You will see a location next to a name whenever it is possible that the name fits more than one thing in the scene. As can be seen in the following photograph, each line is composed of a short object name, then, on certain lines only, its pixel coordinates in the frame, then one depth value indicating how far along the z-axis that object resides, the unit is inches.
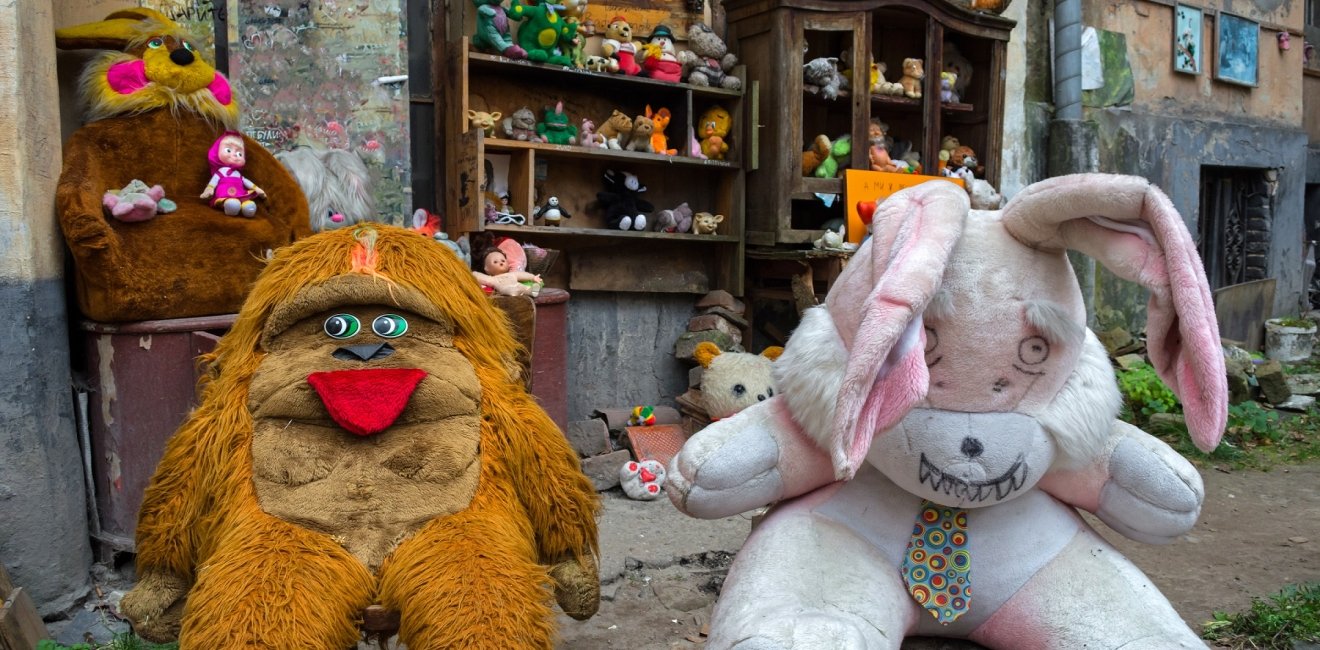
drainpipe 261.0
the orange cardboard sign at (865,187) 208.8
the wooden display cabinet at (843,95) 203.3
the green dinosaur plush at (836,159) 211.3
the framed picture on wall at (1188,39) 295.0
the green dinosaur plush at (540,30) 178.4
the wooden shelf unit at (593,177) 178.5
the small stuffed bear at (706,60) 201.9
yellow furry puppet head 121.0
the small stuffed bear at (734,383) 181.3
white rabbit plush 67.0
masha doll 126.2
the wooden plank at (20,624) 91.8
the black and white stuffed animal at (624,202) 198.8
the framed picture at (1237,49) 310.2
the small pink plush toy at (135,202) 116.0
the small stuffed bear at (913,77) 221.3
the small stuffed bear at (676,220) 203.2
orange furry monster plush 70.2
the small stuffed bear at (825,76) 206.5
